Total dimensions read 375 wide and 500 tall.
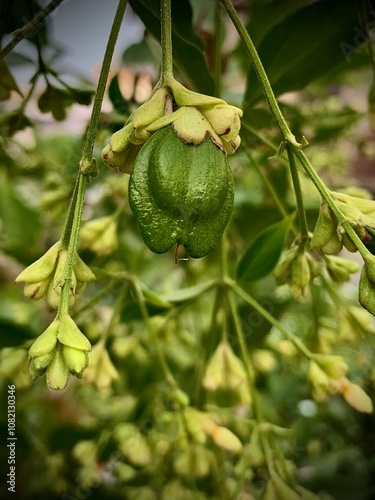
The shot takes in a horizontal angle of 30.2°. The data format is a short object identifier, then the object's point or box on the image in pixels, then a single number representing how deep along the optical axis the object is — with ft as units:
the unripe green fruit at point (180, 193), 0.31
